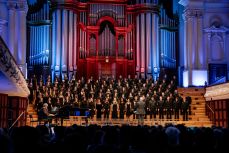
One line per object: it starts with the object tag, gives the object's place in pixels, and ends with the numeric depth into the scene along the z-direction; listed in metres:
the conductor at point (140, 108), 13.44
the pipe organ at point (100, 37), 19.52
